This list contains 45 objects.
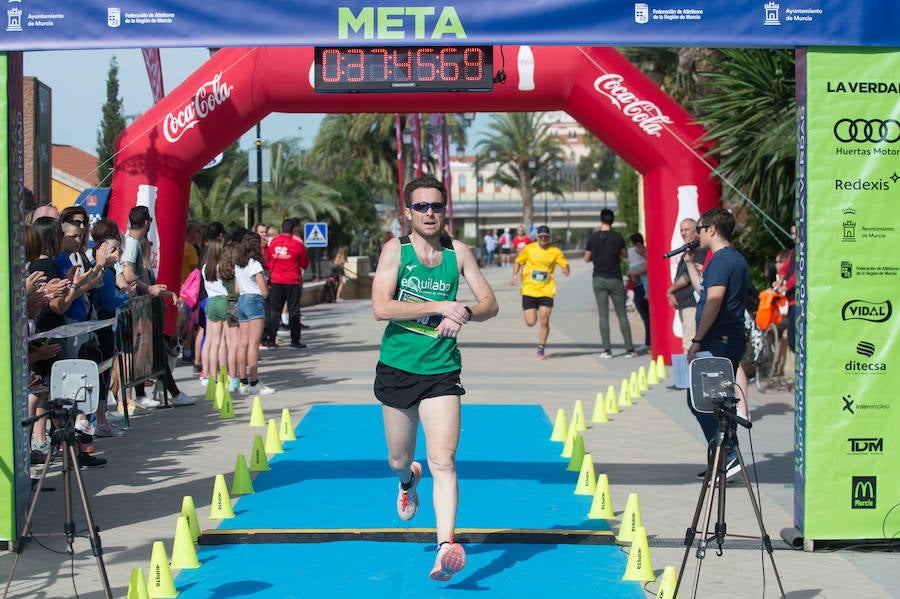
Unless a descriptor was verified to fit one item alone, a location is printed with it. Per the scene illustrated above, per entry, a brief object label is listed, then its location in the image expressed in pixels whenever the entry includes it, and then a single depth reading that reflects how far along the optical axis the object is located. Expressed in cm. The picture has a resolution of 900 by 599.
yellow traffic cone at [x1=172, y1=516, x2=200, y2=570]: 597
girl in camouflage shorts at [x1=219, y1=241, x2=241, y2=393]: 1227
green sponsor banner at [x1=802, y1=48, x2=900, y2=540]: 634
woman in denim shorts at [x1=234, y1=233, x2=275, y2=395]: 1218
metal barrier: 1052
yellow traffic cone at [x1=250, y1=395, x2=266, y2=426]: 1065
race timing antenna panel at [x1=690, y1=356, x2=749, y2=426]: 521
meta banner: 628
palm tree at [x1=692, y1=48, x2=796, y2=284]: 1342
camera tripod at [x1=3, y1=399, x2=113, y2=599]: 508
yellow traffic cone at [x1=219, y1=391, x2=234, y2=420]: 1110
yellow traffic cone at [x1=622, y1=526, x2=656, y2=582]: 576
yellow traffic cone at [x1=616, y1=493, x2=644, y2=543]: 645
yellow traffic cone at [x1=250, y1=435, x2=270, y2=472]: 854
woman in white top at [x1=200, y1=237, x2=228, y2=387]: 1245
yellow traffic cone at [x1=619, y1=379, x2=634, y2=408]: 1184
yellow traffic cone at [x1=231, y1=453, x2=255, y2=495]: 772
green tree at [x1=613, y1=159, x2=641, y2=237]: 4133
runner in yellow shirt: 1592
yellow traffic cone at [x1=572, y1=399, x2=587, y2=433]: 1023
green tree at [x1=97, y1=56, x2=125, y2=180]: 5506
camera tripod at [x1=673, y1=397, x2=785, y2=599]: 497
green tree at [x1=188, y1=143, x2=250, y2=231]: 3712
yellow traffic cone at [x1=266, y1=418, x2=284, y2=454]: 934
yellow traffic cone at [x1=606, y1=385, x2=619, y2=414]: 1134
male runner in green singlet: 567
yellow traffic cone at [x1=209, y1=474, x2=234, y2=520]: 703
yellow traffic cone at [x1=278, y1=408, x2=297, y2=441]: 995
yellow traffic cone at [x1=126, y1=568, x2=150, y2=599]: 505
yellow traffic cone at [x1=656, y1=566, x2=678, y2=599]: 515
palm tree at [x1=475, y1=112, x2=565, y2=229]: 6512
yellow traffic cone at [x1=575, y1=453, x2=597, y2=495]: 767
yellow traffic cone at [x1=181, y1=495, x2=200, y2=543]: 636
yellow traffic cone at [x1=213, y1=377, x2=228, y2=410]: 1145
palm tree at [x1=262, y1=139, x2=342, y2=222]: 4188
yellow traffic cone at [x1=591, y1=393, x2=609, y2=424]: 1086
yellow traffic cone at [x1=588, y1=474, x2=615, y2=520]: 705
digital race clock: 742
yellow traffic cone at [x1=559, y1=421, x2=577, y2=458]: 925
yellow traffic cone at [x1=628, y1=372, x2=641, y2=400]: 1254
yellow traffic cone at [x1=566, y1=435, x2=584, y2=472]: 857
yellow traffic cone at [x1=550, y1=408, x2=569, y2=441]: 982
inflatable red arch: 1320
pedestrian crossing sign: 2889
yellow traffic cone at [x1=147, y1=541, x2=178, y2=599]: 545
